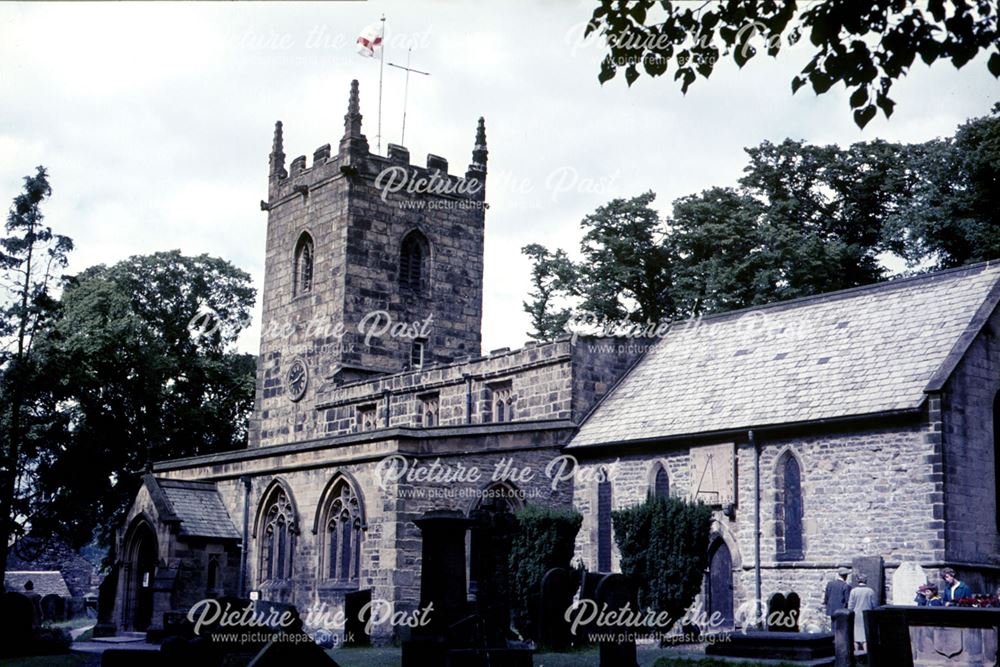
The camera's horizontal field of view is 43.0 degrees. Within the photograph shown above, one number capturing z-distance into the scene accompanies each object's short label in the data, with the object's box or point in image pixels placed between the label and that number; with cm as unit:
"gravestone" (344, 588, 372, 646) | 2777
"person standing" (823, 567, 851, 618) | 2244
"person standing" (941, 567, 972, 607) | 2031
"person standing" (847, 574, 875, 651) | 2127
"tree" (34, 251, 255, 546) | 4803
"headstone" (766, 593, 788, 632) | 2300
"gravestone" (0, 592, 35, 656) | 2223
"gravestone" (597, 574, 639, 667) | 1773
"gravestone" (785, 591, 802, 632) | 2317
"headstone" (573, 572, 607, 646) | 2223
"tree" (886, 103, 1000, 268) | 3856
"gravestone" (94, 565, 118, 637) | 3538
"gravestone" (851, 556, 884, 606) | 2411
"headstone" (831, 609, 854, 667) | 1772
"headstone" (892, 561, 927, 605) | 2373
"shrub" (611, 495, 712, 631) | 2644
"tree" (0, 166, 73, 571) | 3559
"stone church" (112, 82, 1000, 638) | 2528
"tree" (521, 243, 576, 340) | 5172
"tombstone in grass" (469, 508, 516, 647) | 2017
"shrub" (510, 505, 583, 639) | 2628
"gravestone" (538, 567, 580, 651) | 2247
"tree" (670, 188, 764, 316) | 4531
